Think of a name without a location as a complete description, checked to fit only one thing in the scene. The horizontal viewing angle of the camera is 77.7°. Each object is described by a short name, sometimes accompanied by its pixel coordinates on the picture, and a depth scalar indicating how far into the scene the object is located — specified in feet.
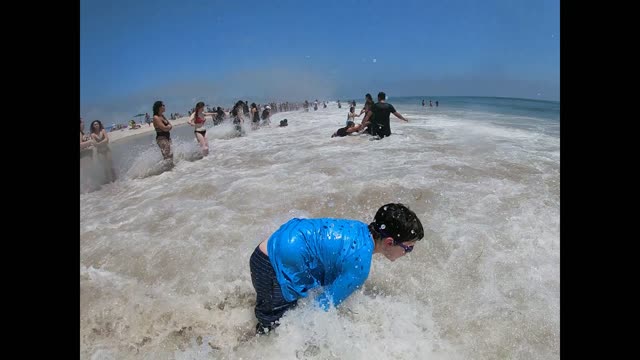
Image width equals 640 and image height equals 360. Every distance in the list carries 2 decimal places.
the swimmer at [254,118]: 58.13
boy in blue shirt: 8.14
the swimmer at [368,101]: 39.59
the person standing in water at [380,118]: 36.42
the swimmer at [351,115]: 43.46
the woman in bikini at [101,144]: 32.19
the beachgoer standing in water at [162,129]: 29.86
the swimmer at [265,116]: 60.75
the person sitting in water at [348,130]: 39.70
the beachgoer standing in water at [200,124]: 34.65
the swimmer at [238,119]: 50.98
